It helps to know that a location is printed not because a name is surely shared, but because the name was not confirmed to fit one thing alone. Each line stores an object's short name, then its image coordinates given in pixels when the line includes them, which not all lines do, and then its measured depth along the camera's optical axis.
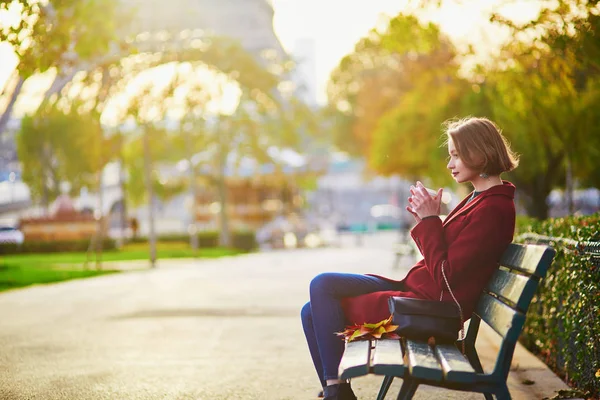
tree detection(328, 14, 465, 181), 14.79
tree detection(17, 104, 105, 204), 57.50
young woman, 4.27
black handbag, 4.23
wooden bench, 3.73
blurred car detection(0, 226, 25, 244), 50.86
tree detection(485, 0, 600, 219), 10.06
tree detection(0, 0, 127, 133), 10.03
